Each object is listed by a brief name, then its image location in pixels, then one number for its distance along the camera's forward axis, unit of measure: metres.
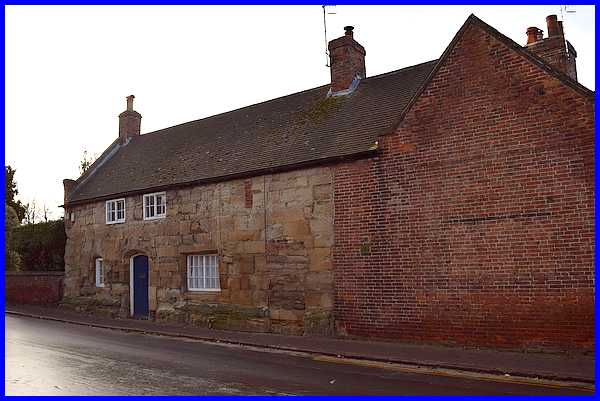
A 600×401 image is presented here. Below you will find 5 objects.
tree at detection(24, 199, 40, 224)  48.53
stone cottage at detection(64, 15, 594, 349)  11.52
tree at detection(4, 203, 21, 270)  27.45
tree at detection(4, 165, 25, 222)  38.81
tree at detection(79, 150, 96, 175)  43.59
